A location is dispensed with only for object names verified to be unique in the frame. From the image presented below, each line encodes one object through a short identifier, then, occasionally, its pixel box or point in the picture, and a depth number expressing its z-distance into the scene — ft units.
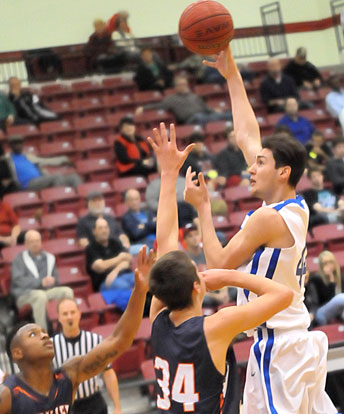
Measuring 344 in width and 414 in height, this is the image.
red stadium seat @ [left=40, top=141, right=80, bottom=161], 52.07
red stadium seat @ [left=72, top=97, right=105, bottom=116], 59.03
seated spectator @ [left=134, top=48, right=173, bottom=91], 60.92
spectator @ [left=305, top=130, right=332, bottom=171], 48.88
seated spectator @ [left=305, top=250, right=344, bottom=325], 35.72
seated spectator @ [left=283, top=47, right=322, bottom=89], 62.47
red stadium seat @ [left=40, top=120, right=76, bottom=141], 55.18
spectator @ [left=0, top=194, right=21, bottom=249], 40.95
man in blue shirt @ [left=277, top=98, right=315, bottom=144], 53.03
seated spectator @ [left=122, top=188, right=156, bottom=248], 41.30
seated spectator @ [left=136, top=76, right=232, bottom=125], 55.74
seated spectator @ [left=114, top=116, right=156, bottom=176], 48.24
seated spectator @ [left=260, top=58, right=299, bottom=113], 58.93
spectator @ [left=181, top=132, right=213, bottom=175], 46.01
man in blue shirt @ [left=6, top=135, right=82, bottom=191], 46.77
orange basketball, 21.31
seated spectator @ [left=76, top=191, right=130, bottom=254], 40.45
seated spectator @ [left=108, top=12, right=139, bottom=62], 65.54
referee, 29.24
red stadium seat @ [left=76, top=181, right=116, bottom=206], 46.85
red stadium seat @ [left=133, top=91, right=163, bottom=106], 59.48
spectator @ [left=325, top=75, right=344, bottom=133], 57.81
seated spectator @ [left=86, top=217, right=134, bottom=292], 37.30
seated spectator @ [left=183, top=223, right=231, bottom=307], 37.06
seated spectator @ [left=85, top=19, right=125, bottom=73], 65.38
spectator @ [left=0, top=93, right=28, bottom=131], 54.50
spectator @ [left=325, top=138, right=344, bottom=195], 47.24
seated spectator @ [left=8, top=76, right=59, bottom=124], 54.94
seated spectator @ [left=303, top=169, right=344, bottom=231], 43.86
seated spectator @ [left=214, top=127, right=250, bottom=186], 47.88
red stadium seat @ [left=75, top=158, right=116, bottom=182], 50.39
